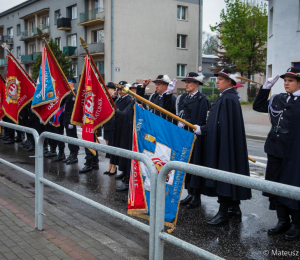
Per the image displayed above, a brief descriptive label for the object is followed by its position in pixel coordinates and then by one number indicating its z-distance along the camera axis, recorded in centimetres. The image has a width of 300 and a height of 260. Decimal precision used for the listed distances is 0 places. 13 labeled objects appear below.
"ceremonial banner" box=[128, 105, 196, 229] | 372
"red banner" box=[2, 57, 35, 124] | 880
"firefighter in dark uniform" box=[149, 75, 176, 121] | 656
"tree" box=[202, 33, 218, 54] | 8919
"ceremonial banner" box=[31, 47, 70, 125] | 762
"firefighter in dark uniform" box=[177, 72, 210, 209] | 530
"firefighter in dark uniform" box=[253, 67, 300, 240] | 405
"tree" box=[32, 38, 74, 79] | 3095
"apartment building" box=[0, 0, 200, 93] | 3206
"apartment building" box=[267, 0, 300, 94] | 1859
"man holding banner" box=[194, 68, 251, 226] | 450
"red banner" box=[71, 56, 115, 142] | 614
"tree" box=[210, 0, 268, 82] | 3319
